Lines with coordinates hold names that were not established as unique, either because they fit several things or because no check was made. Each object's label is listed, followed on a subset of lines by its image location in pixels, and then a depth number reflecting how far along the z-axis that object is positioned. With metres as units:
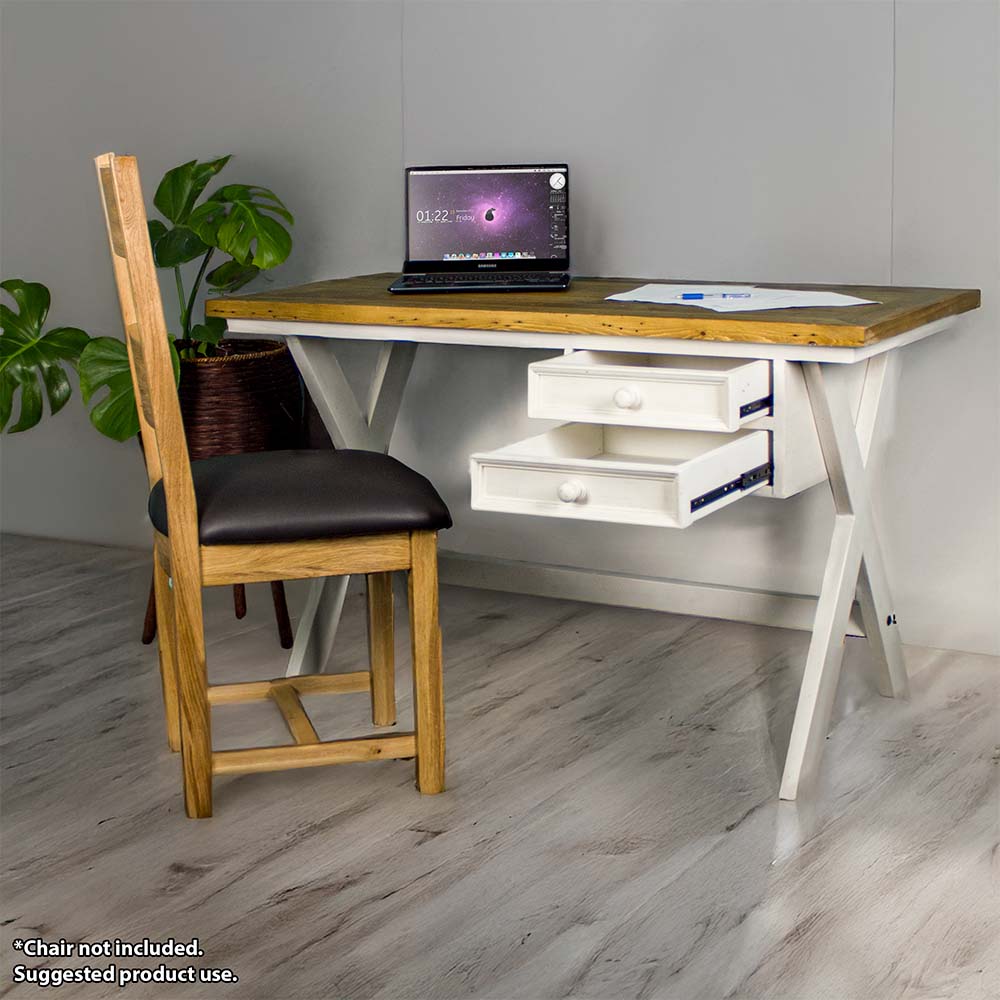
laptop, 2.71
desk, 2.11
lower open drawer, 1.95
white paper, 2.25
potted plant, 2.72
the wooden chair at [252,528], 1.98
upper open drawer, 2.03
